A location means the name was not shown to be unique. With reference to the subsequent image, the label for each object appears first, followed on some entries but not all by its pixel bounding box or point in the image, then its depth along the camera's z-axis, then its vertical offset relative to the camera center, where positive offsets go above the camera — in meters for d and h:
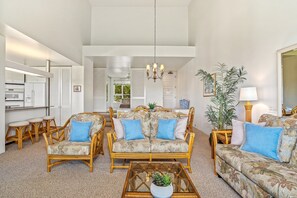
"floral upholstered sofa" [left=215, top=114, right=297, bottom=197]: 1.19 -0.73
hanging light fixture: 3.74 +1.72
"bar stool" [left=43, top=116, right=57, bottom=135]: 3.90 -0.63
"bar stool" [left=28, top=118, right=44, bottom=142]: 3.46 -0.69
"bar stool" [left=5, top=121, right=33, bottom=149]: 3.05 -0.80
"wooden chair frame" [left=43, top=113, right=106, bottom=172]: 2.09 -0.91
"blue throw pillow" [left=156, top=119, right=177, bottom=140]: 2.36 -0.54
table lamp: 2.24 +0.04
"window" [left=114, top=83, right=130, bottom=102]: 7.52 +0.47
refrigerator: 5.01 +0.30
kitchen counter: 3.20 -0.25
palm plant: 2.67 +0.01
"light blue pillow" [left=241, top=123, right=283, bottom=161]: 1.62 -0.52
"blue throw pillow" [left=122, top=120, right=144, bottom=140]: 2.31 -0.54
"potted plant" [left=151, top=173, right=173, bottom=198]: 1.03 -0.69
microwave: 5.19 +0.12
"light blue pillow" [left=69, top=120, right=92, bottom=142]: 2.35 -0.59
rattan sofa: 2.11 -0.80
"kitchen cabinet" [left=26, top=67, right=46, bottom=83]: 5.17 +0.82
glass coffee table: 1.10 -0.80
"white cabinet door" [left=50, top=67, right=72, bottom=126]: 5.17 +0.28
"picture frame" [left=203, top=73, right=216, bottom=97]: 3.71 +0.33
